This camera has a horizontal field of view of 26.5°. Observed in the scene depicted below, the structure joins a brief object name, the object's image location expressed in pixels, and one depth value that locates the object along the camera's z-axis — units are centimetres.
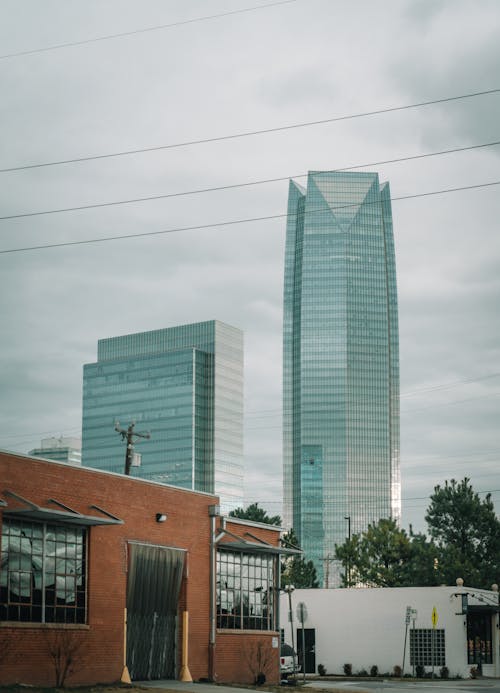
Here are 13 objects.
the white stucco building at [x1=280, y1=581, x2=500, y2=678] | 5584
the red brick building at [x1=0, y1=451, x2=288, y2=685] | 2920
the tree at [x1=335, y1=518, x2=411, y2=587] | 7556
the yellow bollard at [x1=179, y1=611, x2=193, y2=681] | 3547
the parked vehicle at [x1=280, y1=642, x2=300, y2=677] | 4689
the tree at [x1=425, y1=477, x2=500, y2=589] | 7656
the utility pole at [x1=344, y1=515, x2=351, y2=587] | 7905
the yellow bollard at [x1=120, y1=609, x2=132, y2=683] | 3231
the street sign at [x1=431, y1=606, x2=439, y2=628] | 5094
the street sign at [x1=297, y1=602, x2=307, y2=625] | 4038
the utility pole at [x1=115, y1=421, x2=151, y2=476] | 4793
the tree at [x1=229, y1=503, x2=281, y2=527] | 9011
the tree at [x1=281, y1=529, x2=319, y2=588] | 9400
